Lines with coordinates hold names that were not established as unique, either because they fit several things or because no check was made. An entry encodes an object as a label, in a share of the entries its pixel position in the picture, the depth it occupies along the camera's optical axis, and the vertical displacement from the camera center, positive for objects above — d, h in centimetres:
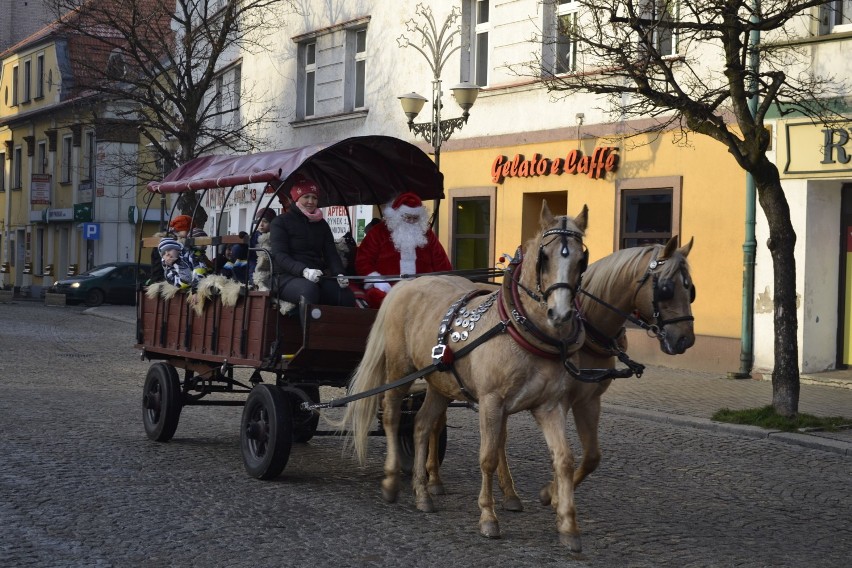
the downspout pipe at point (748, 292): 1730 -31
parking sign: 4312 +78
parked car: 3947 -103
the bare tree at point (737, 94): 1215 +179
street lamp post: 1808 +234
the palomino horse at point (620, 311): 745 -27
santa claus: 957 +16
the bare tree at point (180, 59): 2742 +454
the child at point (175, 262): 1049 -6
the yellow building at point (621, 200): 1803 +110
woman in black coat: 877 +3
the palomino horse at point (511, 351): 657 -50
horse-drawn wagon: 861 -55
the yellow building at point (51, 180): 4850 +308
